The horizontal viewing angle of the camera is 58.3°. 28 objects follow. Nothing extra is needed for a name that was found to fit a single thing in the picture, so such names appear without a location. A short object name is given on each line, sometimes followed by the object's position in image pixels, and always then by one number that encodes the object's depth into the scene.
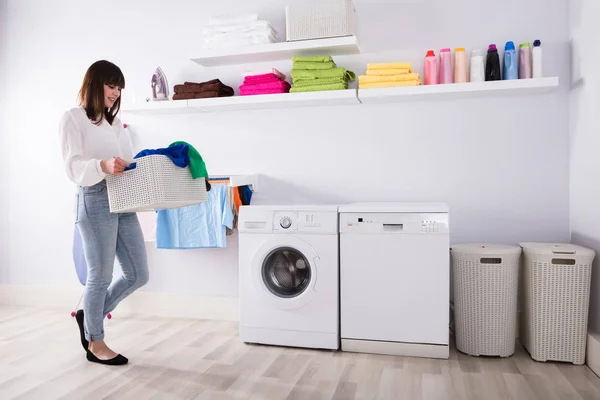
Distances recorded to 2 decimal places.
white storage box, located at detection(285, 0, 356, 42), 3.14
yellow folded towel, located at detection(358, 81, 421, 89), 3.10
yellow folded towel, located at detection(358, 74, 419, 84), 3.10
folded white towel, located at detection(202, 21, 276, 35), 3.30
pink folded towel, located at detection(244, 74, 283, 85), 3.32
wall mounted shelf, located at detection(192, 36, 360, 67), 3.17
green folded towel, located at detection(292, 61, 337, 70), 3.20
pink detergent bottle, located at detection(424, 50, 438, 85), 3.13
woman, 2.38
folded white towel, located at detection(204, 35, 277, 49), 3.30
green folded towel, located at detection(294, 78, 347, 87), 3.19
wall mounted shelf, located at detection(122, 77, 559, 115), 2.96
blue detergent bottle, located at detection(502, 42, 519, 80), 2.98
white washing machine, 2.87
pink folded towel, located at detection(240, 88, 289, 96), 3.33
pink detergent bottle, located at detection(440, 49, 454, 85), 3.10
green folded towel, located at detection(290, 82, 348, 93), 3.18
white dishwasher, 2.72
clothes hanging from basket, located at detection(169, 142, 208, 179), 2.52
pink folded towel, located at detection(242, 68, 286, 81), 3.34
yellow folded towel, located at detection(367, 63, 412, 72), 3.12
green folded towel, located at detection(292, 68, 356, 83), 3.18
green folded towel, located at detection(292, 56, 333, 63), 3.20
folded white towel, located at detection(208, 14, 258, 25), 3.32
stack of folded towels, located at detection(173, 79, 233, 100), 3.42
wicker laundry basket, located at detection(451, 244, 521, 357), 2.72
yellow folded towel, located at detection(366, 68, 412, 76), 3.12
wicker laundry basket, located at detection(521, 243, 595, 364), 2.59
